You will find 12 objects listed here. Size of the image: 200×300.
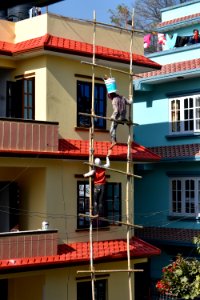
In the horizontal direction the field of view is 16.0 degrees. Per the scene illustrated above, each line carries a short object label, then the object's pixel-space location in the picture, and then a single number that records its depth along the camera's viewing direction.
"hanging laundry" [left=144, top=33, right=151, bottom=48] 33.59
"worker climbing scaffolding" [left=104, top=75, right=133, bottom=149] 22.32
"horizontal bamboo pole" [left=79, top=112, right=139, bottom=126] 22.41
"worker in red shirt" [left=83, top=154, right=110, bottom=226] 21.59
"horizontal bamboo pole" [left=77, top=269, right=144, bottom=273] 20.59
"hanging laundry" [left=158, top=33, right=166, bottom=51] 32.88
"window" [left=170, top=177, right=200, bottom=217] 27.69
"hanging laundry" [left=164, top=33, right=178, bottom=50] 31.20
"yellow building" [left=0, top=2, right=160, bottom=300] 21.69
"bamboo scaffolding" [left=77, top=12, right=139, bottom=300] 20.55
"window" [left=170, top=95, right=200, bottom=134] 28.08
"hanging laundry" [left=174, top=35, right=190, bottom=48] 30.72
